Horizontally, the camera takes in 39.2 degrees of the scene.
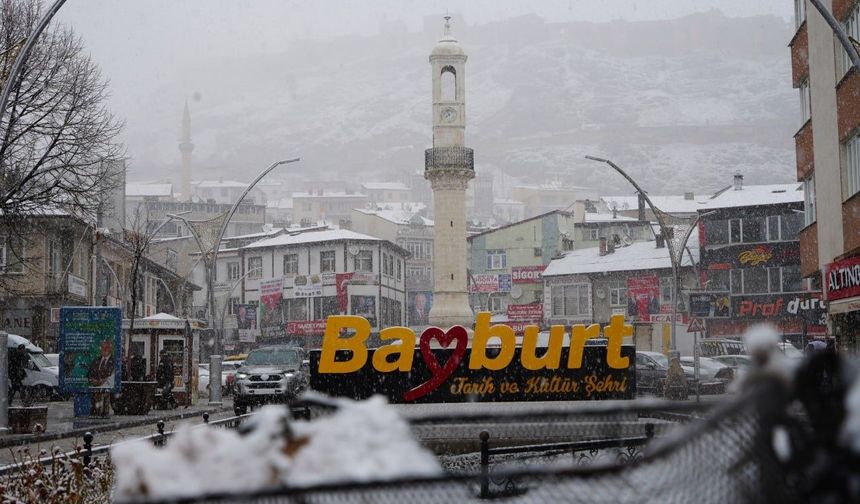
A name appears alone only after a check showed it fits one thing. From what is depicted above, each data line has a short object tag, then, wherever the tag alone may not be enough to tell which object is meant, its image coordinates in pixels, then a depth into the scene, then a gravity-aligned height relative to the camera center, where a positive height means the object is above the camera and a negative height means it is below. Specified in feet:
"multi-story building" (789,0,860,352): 90.33 +16.04
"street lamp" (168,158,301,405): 131.75 +6.69
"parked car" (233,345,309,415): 114.01 -1.95
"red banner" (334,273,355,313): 304.50 +17.70
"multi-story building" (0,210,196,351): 175.63 +12.45
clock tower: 234.79 +29.06
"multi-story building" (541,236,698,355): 264.52 +15.38
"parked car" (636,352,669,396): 143.84 -2.41
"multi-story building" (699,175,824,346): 237.86 +18.44
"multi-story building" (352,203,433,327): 411.95 +40.88
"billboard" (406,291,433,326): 361.30 +13.68
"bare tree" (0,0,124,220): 110.63 +22.51
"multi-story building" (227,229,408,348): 305.53 +19.23
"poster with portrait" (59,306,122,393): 95.04 +0.77
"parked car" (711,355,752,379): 150.79 -1.04
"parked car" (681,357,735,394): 144.88 -2.80
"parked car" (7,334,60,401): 138.10 -1.95
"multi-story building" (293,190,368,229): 643.45 +81.08
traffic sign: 130.41 +2.96
